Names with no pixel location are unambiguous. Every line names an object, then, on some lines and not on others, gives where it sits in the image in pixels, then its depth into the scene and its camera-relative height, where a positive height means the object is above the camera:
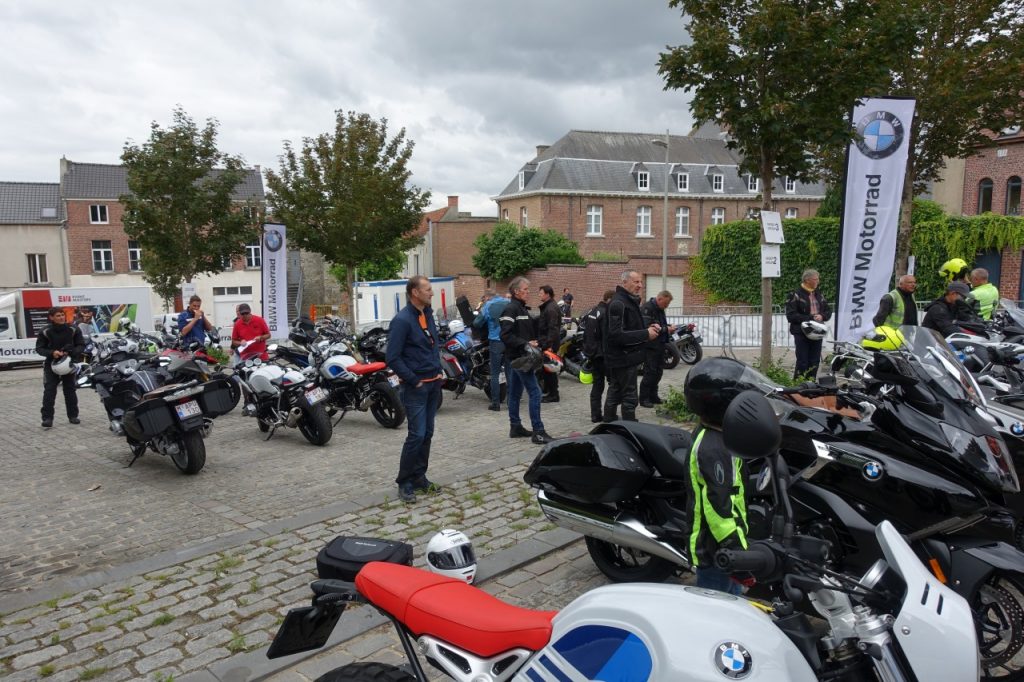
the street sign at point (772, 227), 9.13 +0.38
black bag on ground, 2.47 -1.00
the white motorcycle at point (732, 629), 1.69 -0.90
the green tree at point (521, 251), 36.25 +0.44
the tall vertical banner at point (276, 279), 17.95 -0.43
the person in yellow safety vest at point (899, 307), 8.84 -0.61
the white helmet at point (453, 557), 2.69 -1.09
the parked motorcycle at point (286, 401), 8.55 -1.67
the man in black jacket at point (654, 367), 10.44 -1.55
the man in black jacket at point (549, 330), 10.06 -0.97
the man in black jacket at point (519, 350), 8.19 -1.06
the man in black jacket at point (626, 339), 7.61 -0.83
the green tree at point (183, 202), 20.28 +1.68
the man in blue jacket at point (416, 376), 6.23 -0.99
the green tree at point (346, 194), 20.75 +1.90
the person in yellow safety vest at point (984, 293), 10.03 -0.51
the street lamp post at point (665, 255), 28.86 +0.14
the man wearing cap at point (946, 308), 8.72 -0.62
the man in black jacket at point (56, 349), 10.15 -1.18
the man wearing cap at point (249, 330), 10.98 -1.03
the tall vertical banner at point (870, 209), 9.02 +0.59
